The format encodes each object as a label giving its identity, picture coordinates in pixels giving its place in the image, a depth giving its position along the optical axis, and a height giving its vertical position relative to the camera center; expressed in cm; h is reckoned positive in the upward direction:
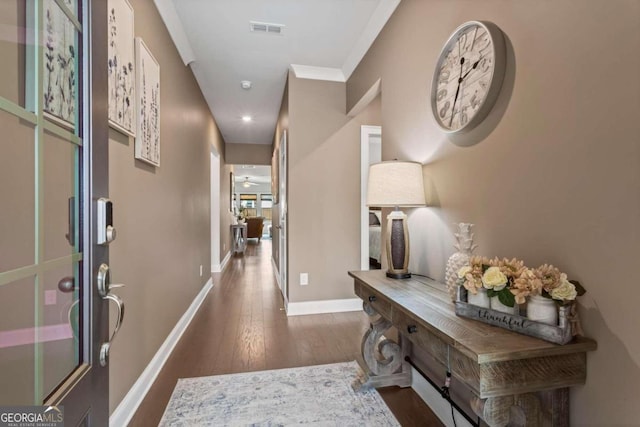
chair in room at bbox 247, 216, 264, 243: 1041 -56
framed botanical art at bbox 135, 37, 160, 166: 178 +70
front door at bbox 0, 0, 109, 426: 56 +1
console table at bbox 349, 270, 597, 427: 83 -46
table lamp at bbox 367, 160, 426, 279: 163 +8
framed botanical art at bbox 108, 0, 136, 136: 144 +76
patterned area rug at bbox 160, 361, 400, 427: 157 -111
